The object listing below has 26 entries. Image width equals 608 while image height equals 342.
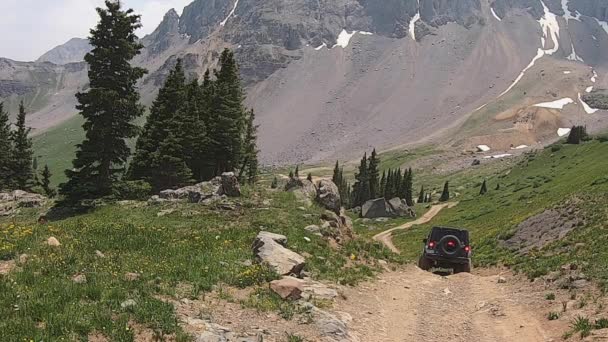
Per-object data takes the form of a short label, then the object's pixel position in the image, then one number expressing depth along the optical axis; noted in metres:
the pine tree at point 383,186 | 136.50
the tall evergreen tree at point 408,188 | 129.36
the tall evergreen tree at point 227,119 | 54.59
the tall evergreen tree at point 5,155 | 74.25
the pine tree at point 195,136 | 50.38
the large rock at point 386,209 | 98.31
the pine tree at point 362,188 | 135.12
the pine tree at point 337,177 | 144.70
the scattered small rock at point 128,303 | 11.70
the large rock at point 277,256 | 17.78
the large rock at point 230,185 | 35.44
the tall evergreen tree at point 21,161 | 79.12
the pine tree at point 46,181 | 91.88
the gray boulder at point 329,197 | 35.78
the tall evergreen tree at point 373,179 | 133.50
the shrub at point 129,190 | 41.09
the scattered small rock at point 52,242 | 17.36
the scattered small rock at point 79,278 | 13.23
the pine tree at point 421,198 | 135.39
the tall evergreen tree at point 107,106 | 40.53
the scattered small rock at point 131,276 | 14.05
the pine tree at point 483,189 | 96.11
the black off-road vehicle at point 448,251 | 28.00
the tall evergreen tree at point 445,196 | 121.11
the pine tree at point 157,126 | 51.44
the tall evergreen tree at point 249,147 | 67.49
